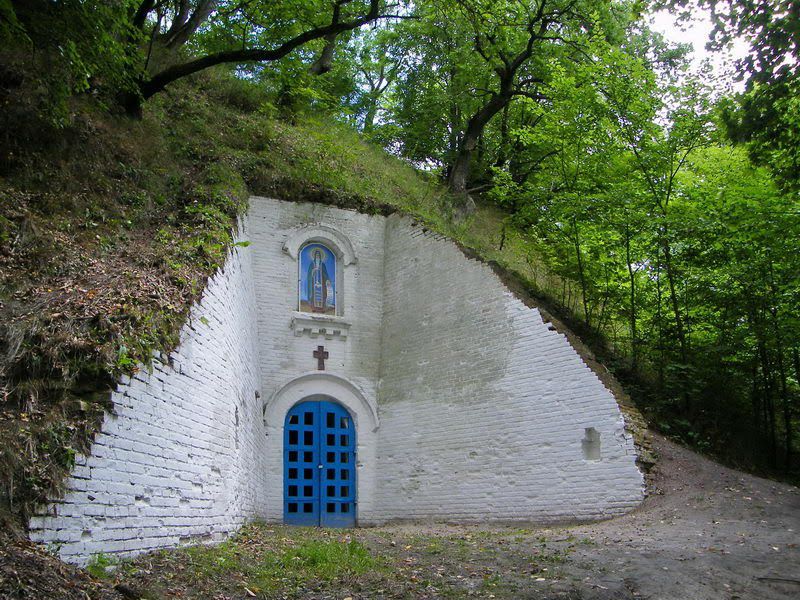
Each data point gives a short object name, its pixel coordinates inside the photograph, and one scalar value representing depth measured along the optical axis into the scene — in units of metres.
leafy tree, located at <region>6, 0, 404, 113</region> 9.52
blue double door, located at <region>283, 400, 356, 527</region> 13.77
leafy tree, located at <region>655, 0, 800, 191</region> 7.68
